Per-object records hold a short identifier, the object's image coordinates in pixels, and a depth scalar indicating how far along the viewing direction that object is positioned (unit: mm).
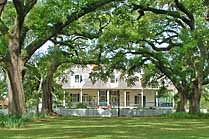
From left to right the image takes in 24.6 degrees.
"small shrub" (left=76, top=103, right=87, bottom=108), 62497
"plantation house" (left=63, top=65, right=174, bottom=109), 79312
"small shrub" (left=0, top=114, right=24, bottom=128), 22031
